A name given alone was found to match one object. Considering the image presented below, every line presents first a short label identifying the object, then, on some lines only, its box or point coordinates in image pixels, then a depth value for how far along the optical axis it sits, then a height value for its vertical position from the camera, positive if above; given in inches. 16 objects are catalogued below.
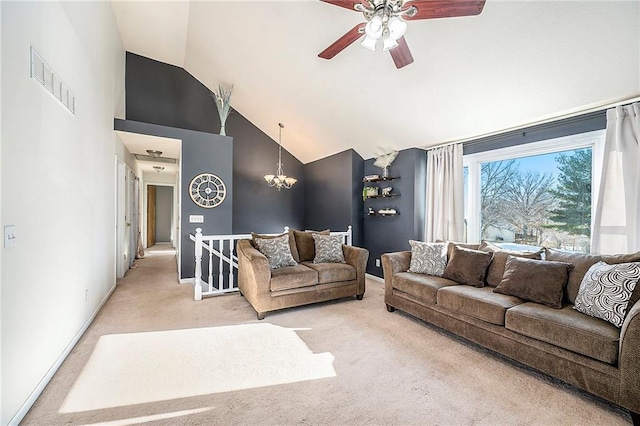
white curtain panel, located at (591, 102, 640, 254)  99.9 +9.8
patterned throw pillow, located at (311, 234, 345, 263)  158.6 -20.0
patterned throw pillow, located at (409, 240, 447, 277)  130.4 -21.1
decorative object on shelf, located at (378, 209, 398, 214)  191.1 +2.3
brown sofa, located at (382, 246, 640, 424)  66.2 -34.6
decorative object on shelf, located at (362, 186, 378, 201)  203.9 +16.7
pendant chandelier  221.6 +29.3
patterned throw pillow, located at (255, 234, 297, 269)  143.5 -19.1
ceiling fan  73.1 +54.8
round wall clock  191.6 +16.8
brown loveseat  128.6 -31.6
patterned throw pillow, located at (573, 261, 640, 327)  75.1 -21.7
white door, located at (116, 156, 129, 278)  186.5 -0.1
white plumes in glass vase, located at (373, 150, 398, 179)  191.5 +37.3
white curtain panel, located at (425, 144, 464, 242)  159.0 +11.7
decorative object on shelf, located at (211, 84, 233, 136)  205.6 +80.8
